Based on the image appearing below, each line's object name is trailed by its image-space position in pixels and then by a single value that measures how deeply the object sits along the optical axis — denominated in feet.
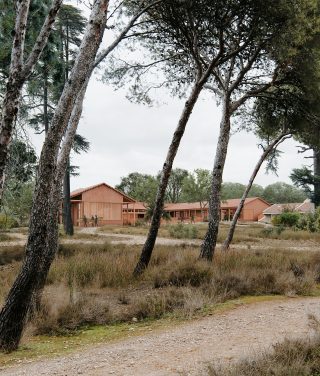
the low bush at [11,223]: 98.45
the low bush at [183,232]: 93.15
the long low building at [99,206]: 154.51
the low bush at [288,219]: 122.98
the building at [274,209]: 205.50
